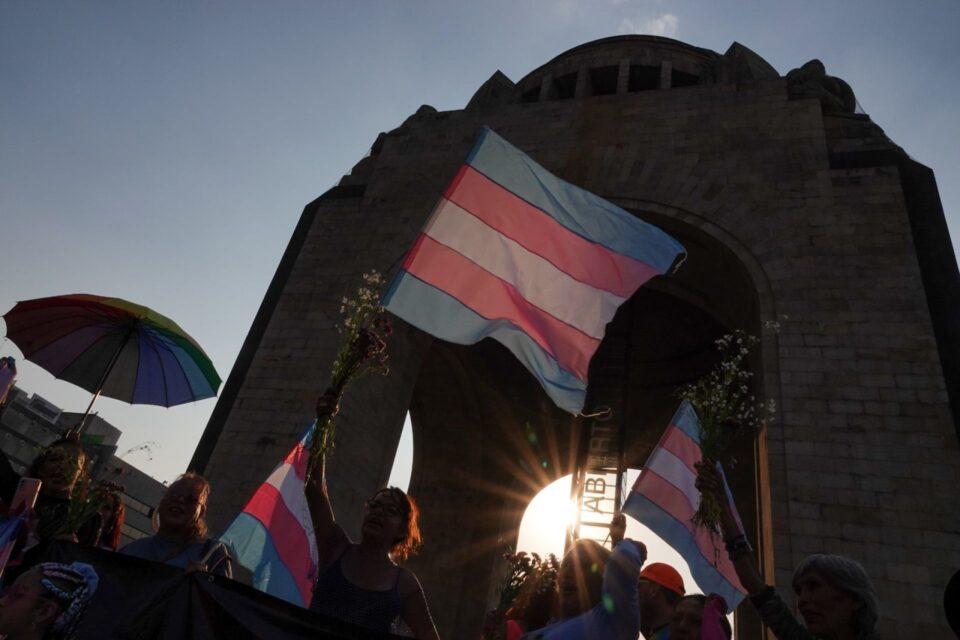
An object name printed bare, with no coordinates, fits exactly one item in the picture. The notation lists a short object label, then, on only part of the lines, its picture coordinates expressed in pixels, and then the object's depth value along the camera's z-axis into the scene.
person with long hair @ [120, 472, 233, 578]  3.50
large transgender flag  4.36
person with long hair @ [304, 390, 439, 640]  3.29
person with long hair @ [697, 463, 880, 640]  2.62
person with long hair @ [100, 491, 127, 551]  4.29
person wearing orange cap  3.95
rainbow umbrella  6.00
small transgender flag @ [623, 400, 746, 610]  5.49
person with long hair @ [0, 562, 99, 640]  2.42
